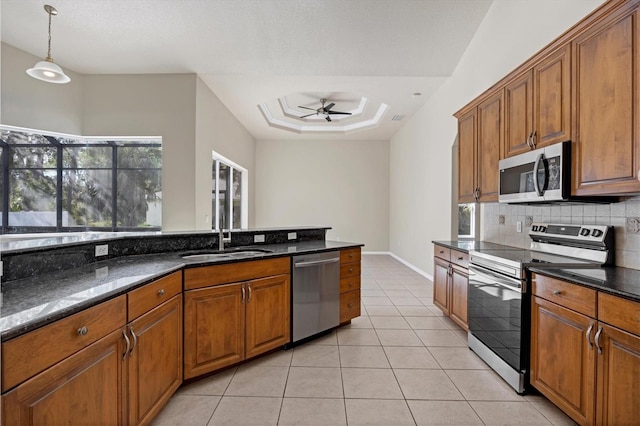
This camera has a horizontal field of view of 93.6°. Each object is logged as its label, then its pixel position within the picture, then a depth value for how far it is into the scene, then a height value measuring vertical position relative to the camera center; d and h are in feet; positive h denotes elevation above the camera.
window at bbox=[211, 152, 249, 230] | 19.15 +1.39
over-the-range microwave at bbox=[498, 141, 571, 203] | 6.74 +0.96
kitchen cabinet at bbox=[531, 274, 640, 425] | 4.52 -2.39
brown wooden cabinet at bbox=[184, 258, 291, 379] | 6.84 -2.55
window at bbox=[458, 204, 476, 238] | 16.71 -0.41
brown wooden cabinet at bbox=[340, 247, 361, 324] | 10.30 -2.53
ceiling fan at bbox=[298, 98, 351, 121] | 18.85 +6.49
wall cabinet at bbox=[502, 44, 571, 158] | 6.82 +2.77
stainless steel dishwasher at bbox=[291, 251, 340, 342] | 8.88 -2.56
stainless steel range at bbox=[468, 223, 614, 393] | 6.70 -1.76
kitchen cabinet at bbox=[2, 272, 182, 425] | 3.17 -2.10
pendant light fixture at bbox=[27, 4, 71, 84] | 9.80 +4.55
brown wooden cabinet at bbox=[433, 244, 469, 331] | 9.70 -2.48
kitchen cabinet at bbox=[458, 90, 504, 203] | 9.48 +2.24
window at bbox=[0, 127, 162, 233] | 15.19 +1.37
